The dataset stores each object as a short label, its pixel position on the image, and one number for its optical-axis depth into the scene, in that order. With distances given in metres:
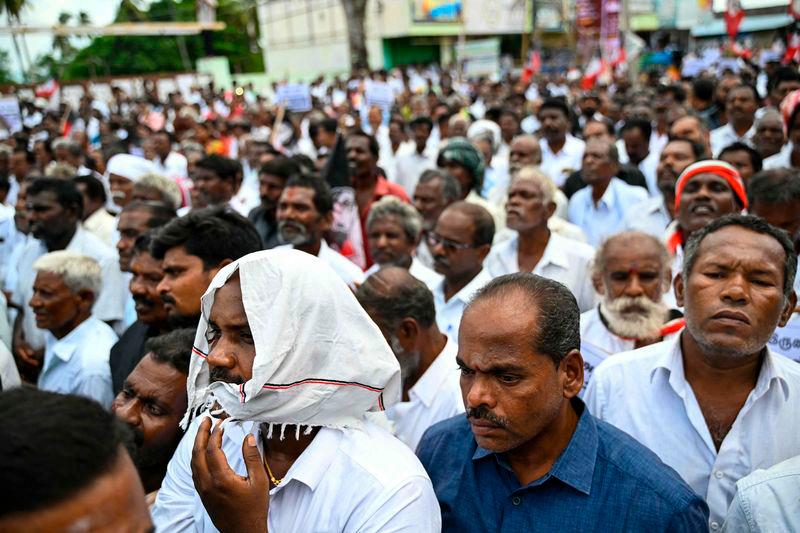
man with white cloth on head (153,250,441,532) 1.67
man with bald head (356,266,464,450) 2.78
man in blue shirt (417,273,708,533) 1.84
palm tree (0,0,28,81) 35.33
